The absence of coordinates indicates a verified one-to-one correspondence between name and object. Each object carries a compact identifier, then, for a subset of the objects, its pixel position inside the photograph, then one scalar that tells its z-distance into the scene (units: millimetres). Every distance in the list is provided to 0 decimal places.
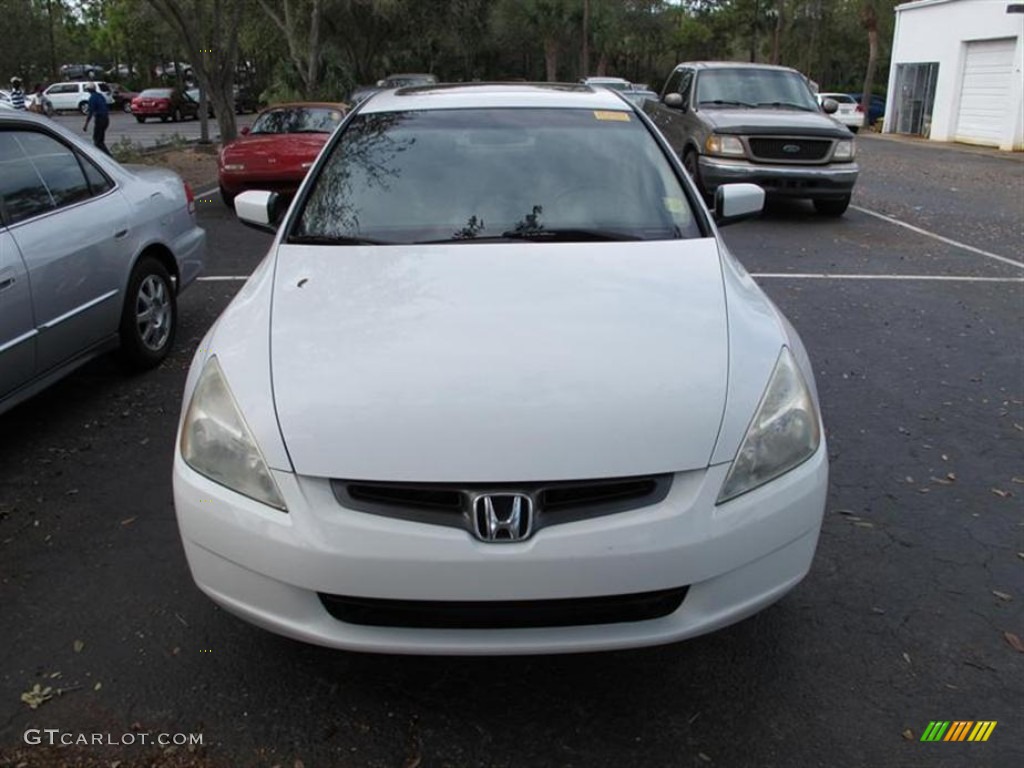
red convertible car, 11617
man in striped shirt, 23422
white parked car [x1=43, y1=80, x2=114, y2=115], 43719
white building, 25938
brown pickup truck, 11133
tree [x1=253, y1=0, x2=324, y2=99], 24938
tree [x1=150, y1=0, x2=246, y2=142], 18609
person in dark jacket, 18578
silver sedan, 4254
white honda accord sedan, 2316
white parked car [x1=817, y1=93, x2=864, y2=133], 36031
